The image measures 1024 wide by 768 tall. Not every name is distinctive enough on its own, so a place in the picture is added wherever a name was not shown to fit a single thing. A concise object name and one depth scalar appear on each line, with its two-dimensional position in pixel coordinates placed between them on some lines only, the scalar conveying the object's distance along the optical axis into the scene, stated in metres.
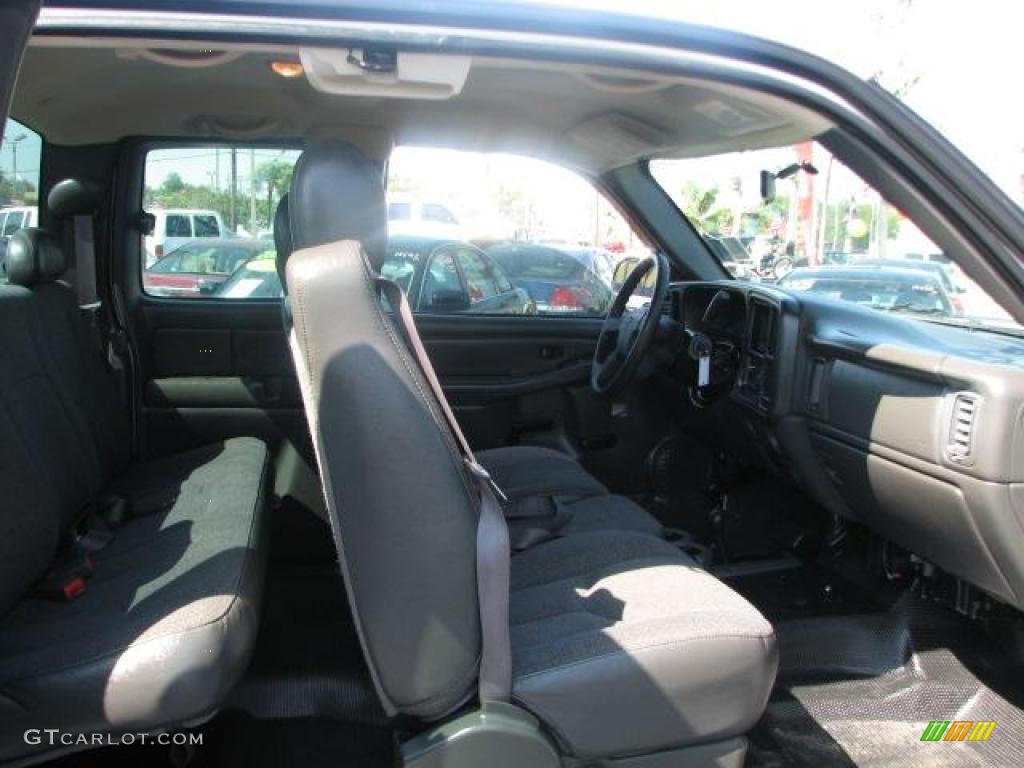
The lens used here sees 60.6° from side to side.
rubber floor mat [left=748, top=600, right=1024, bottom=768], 1.99
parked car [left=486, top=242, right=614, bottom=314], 3.44
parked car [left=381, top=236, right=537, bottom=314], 3.27
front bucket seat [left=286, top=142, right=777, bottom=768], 1.36
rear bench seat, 1.47
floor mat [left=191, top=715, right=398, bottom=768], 1.94
